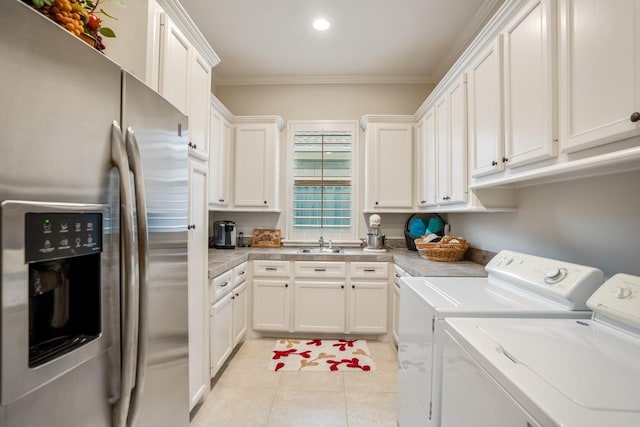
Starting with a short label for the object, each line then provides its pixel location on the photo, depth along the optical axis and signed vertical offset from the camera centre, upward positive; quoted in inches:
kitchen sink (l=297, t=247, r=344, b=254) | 125.6 -15.9
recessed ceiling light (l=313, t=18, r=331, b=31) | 99.3 +65.4
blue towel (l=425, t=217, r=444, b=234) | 123.8 -4.5
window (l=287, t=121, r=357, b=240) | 143.0 +16.9
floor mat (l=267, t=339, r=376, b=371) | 97.3 -50.3
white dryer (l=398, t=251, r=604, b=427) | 45.8 -15.0
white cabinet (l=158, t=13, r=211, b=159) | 57.7 +29.9
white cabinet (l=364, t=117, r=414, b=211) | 128.8 +22.9
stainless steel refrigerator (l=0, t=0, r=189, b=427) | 20.8 -1.9
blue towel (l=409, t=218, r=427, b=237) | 128.5 -5.5
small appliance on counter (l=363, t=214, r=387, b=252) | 128.4 -10.9
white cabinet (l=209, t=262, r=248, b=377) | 82.1 -32.0
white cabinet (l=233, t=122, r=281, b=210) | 131.3 +21.4
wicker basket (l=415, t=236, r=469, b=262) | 96.7 -11.3
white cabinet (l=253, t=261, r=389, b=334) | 115.0 -32.6
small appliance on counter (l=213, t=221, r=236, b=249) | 123.0 -8.5
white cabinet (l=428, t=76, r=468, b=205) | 84.6 +22.6
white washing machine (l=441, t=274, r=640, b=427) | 23.8 -15.2
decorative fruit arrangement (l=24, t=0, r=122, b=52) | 33.8 +24.1
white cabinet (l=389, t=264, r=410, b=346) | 107.4 -31.9
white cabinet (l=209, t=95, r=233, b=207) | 112.2 +23.6
